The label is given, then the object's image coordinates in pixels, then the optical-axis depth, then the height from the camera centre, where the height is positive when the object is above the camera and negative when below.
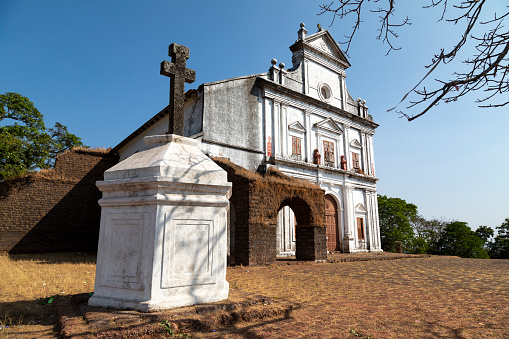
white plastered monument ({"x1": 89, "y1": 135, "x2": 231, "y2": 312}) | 2.89 +0.00
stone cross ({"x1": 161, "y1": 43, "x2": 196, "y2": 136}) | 4.13 +2.20
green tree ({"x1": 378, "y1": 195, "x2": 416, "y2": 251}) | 26.11 +1.19
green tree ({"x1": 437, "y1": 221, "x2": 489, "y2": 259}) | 22.89 -0.51
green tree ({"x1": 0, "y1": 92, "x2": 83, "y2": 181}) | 16.34 +5.71
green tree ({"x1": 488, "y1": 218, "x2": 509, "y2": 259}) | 22.06 -0.67
